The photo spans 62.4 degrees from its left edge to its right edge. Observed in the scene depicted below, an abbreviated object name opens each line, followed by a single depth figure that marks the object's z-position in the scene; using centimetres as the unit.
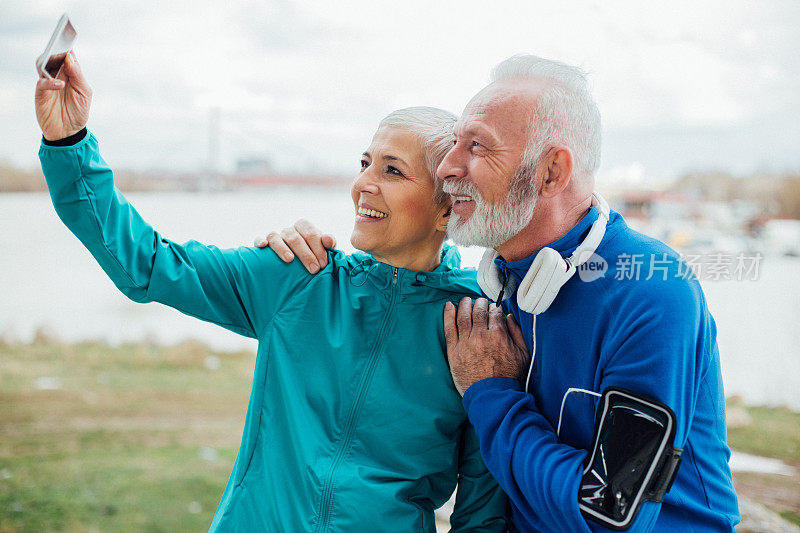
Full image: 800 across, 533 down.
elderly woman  133
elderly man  110
